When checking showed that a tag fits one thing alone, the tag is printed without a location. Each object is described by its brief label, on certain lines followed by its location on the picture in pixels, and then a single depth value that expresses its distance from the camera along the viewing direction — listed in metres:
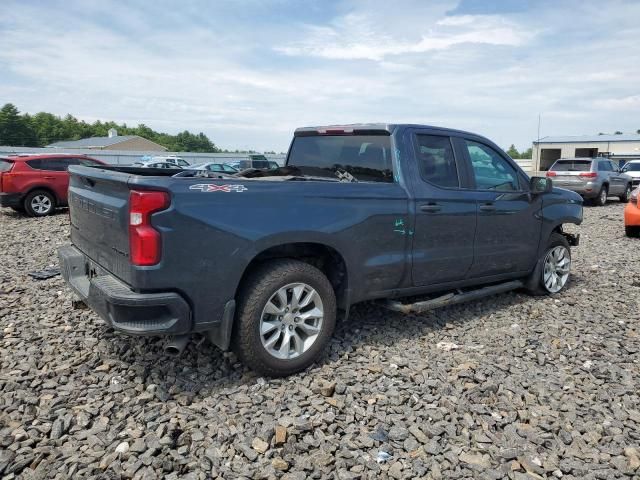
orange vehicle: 9.98
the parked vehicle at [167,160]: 33.03
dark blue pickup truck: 3.07
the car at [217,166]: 25.12
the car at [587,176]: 16.73
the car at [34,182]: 12.17
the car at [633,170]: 21.14
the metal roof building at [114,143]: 65.25
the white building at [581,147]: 51.03
